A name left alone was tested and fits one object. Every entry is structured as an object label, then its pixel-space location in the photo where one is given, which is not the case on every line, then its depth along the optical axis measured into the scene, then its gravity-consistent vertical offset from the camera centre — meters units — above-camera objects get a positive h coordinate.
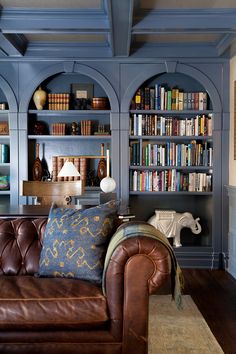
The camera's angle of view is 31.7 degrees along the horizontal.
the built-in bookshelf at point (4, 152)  4.99 +0.23
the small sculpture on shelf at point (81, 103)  5.12 +0.84
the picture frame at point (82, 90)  5.24 +1.03
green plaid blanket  2.11 -0.37
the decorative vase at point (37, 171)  5.02 +0.00
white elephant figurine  4.93 -0.60
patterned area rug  2.66 -1.13
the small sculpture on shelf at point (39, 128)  5.08 +0.53
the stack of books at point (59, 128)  5.07 +0.52
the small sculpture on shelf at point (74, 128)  5.11 +0.53
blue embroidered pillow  2.37 -0.42
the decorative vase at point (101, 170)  5.06 +0.02
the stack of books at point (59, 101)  5.04 +0.85
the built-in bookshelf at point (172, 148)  4.96 +0.28
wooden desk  3.19 -0.33
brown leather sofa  2.05 -0.70
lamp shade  4.07 +0.00
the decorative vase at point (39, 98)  4.97 +0.88
